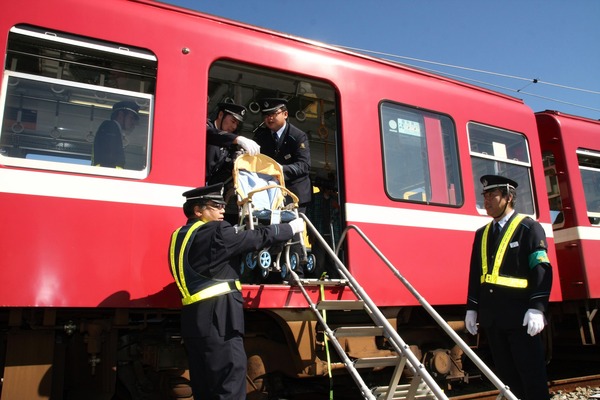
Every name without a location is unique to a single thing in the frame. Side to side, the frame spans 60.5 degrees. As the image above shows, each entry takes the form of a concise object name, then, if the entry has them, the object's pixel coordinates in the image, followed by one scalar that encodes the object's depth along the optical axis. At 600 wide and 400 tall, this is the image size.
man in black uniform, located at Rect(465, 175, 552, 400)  3.62
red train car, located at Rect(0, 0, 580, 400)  3.39
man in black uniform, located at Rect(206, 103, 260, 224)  4.41
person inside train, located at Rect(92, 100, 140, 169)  3.66
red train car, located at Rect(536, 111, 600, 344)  5.99
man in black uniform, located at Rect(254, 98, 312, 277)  4.66
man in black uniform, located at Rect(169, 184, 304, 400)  3.13
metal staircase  3.11
